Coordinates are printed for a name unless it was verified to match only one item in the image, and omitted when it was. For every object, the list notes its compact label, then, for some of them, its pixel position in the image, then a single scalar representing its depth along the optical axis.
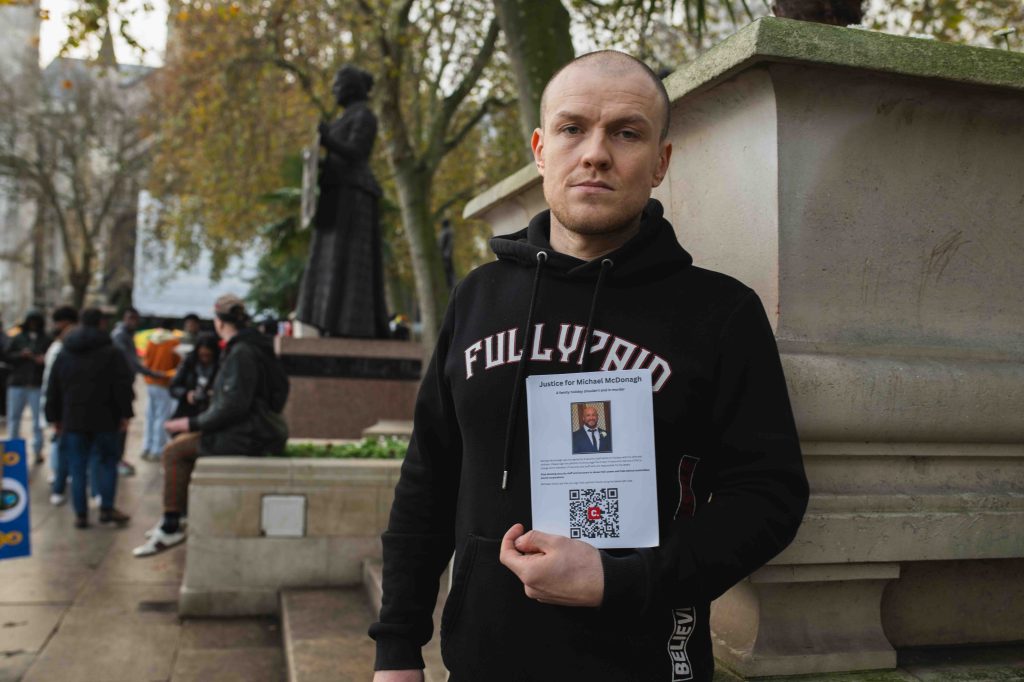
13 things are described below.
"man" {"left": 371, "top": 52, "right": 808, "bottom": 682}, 1.60
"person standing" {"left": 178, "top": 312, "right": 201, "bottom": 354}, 15.55
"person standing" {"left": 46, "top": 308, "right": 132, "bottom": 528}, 9.10
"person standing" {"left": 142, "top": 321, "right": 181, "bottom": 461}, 12.69
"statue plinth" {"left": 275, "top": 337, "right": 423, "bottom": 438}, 11.32
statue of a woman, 11.52
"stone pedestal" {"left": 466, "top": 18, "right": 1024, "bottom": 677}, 2.17
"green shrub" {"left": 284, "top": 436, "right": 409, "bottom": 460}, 7.09
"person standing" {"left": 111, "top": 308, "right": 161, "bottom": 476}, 12.75
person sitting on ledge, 6.48
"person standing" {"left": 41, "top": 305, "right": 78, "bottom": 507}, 9.85
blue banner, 5.03
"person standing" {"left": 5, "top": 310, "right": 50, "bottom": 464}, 12.87
